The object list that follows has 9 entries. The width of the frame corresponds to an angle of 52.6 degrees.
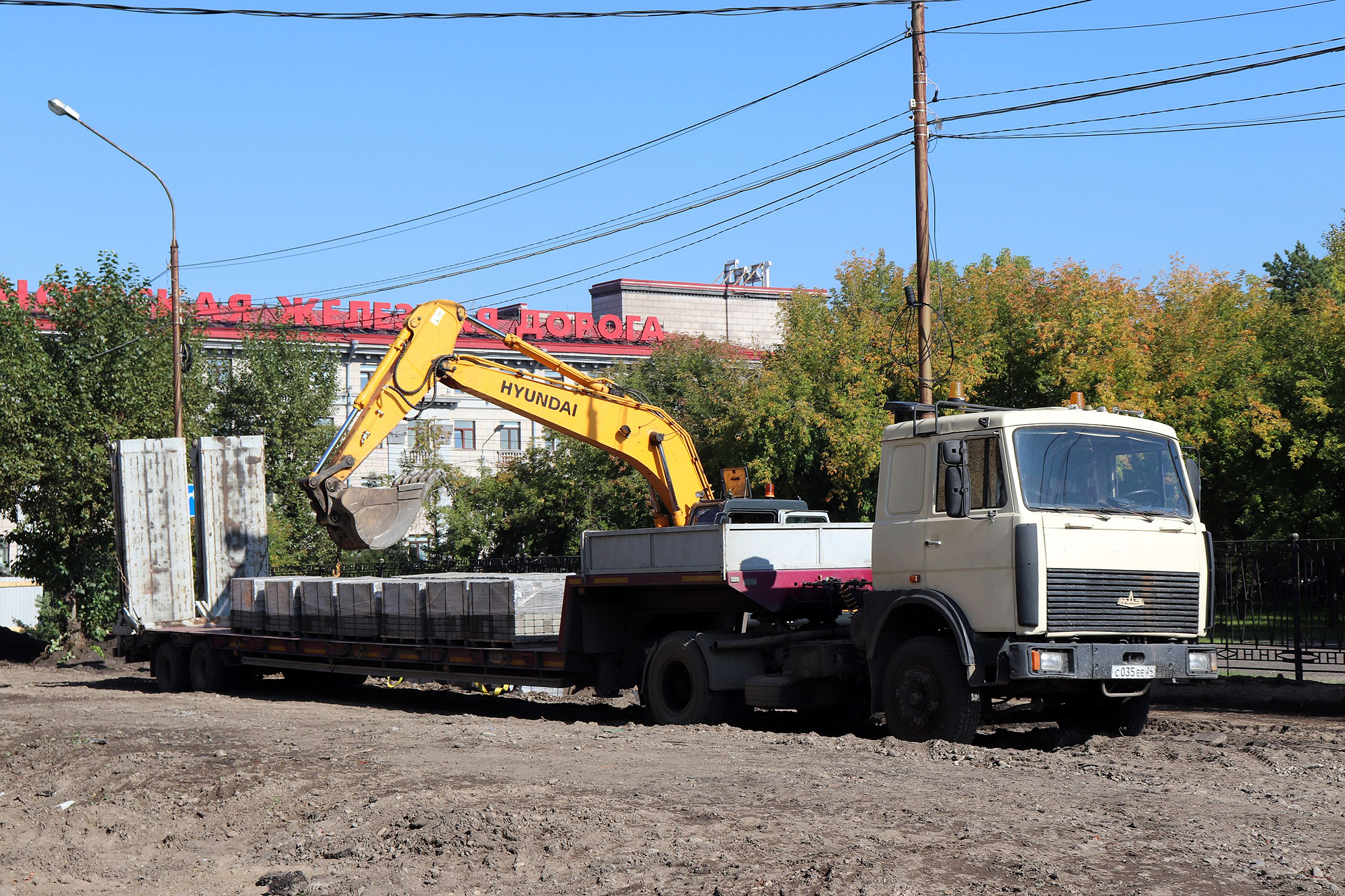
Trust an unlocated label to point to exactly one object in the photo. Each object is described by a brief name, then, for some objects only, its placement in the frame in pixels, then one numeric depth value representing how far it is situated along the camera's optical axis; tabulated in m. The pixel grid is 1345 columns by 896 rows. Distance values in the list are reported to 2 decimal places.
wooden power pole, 18.88
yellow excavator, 18.27
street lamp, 27.42
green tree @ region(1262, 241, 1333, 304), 63.59
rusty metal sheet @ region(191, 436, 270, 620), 23.02
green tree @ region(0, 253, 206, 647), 29.61
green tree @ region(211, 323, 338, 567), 41.12
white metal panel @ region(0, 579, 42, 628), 48.81
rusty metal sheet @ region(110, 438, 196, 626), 22.83
